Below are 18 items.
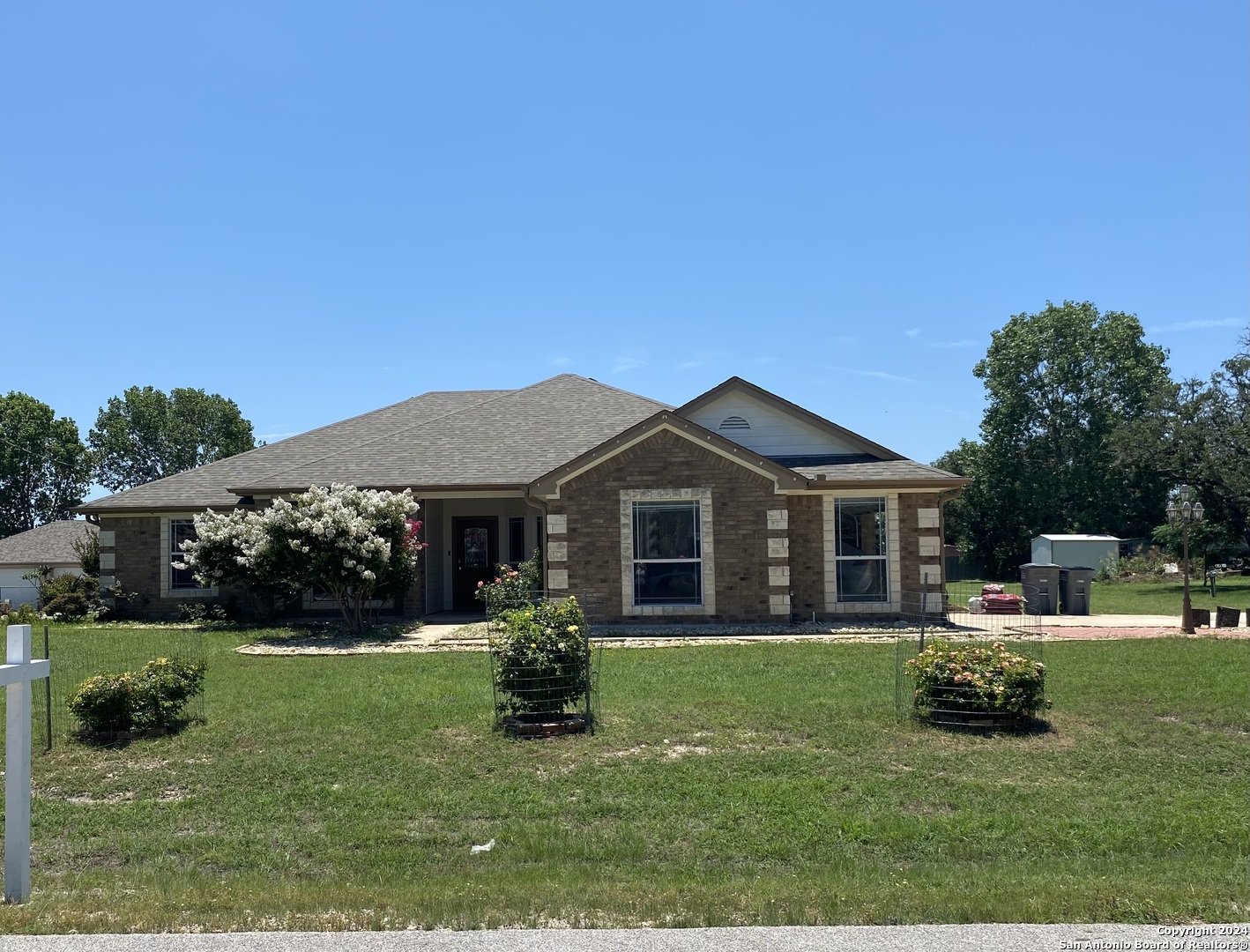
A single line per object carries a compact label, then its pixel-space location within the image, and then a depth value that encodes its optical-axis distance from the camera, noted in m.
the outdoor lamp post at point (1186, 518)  17.80
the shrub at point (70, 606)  22.47
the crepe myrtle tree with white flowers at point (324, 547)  17.81
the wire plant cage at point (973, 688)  9.62
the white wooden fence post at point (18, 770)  5.54
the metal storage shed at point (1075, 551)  41.66
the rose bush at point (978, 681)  9.61
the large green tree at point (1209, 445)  41.88
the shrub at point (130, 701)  9.63
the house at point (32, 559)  42.47
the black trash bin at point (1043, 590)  23.50
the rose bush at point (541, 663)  9.60
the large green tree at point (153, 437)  66.50
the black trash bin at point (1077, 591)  23.09
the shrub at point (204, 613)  21.12
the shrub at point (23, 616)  22.05
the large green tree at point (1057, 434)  53.19
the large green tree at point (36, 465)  61.22
